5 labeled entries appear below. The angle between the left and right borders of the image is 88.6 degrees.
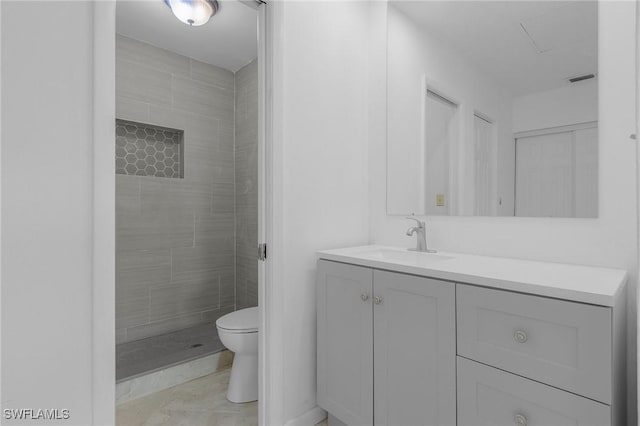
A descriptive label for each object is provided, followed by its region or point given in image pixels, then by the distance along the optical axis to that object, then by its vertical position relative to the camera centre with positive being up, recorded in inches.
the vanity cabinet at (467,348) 34.2 -17.5
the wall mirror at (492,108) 50.9 +19.0
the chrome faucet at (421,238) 63.9 -5.0
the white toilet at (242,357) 72.6 -32.9
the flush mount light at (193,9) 81.6 +51.7
